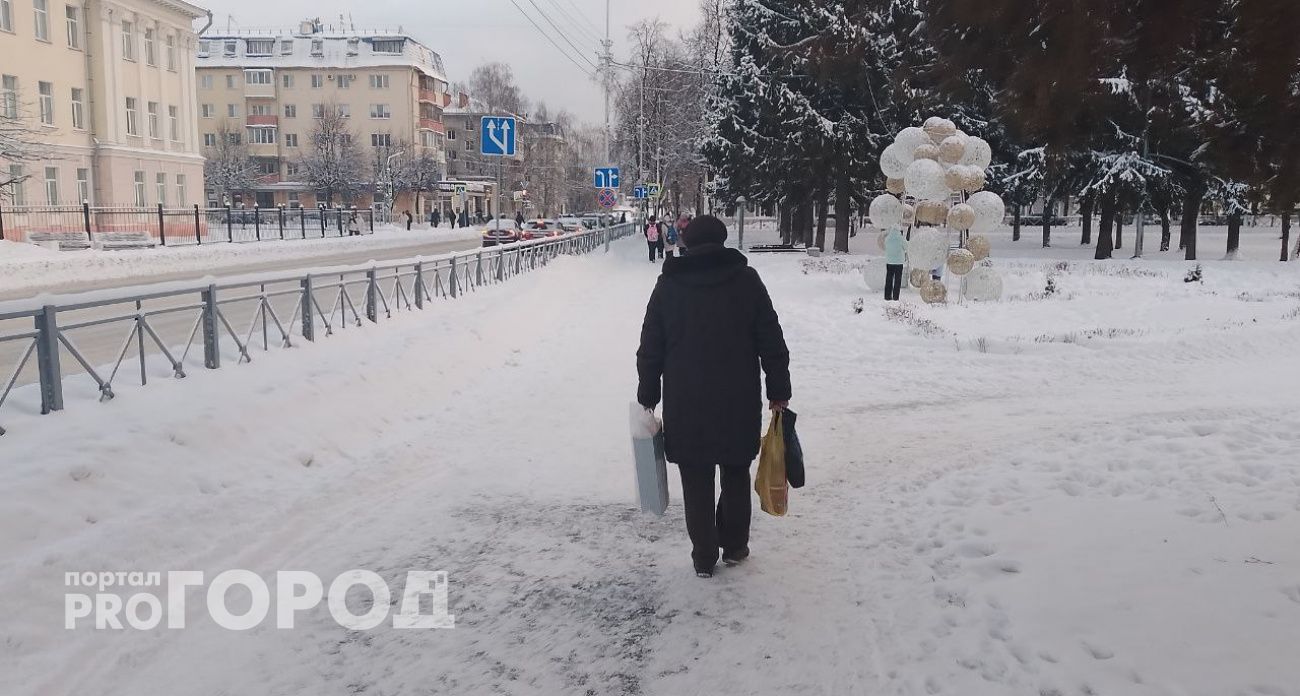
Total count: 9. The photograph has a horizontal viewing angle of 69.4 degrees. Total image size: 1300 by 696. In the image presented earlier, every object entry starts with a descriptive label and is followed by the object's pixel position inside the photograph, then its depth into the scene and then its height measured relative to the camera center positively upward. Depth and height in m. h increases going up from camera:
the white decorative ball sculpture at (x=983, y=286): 17.91 -1.15
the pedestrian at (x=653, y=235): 31.72 -0.31
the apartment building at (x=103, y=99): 33.47 +5.05
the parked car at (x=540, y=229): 41.18 -0.15
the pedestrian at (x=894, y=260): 17.81 -0.65
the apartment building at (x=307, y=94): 84.88 +12.04
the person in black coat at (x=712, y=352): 4.56 -0.61
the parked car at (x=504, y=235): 36.69 -0.37
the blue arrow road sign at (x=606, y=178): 34.92 +1.78
